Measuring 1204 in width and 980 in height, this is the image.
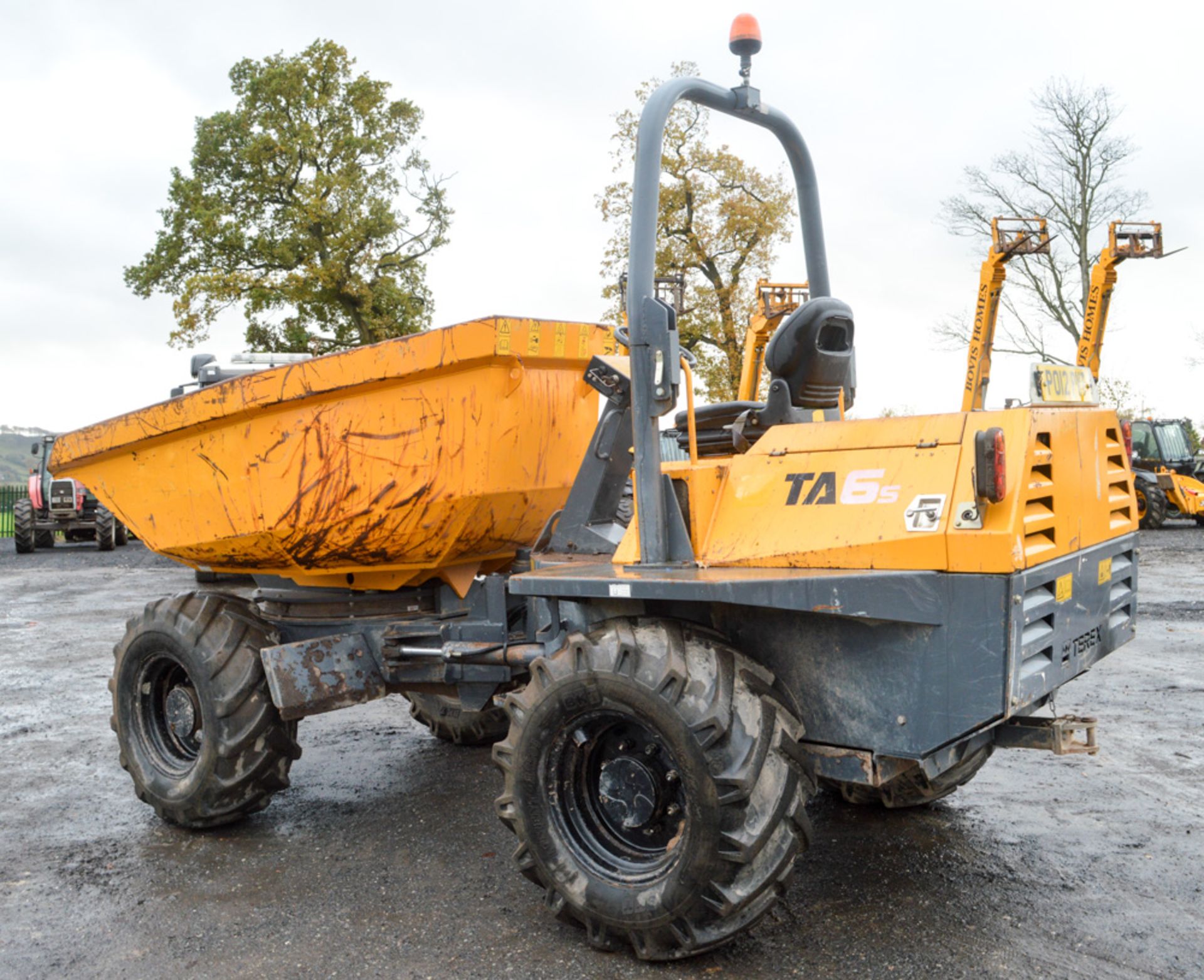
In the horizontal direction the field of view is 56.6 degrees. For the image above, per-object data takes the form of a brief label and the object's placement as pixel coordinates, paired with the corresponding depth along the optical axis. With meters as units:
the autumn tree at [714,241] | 26.30
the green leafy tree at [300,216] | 26.98
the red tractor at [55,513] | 24.89
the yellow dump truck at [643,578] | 3.38
